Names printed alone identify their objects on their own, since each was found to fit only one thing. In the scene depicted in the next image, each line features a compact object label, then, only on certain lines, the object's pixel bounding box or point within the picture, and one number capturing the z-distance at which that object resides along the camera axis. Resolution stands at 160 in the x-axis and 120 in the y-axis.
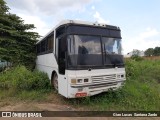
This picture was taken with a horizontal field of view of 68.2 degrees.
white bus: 4.34
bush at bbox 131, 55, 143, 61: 16.05
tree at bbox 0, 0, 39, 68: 9.14
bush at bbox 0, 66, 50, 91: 5.66
